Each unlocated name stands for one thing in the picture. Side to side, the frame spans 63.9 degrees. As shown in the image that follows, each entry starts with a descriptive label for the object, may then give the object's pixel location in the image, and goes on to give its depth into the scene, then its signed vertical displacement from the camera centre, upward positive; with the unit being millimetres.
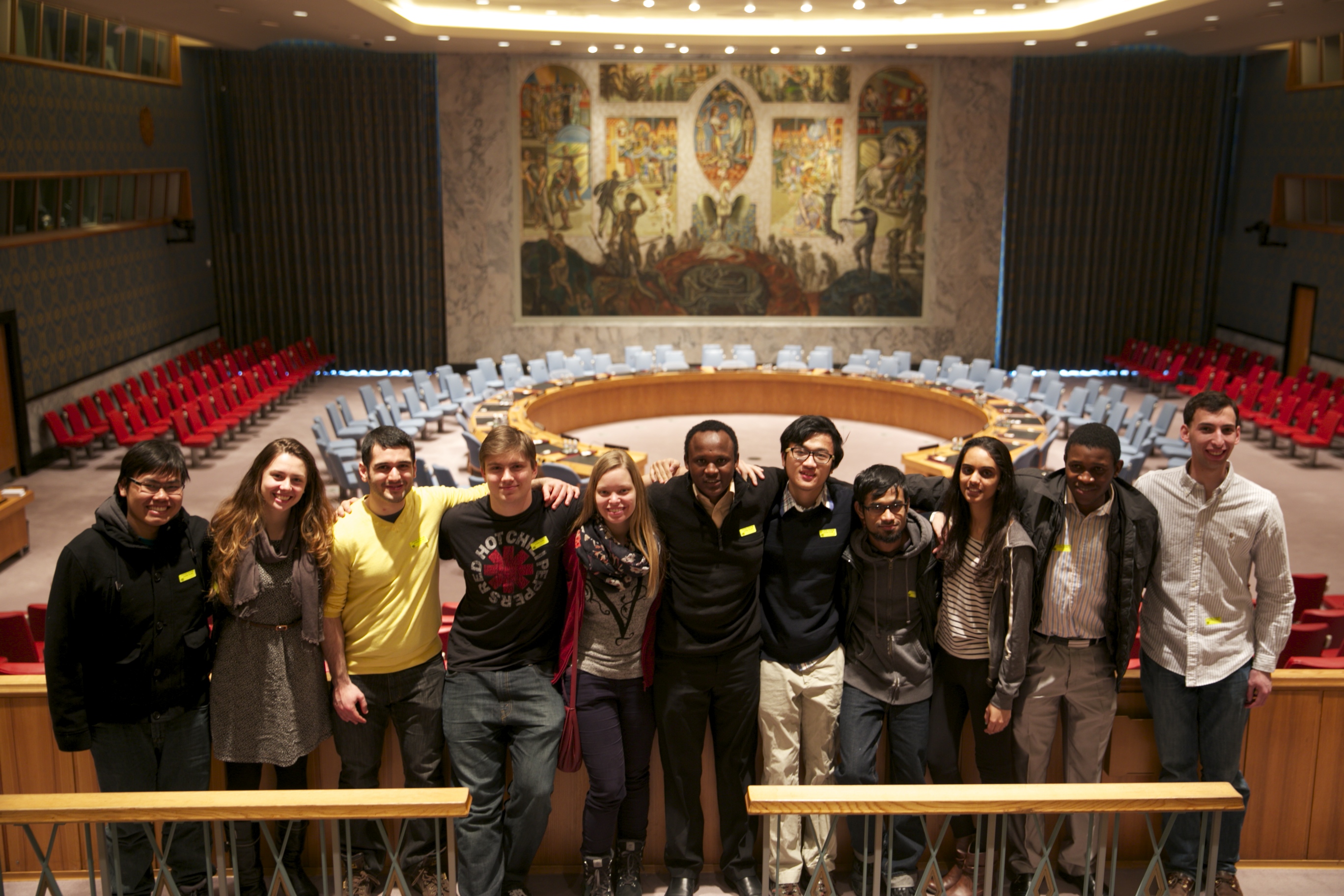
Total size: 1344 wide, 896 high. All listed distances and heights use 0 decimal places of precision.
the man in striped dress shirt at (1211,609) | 3816 -1239
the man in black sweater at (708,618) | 3842 -1303
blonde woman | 3795 -1431
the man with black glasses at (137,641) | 3482 -1301
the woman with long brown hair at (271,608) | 3631 -1225
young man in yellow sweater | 3750 -1346
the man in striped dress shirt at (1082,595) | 3781 -1180
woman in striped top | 3748 -1267
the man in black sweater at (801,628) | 3885 -1351
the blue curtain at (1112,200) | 18969 +993
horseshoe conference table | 13508 -2103
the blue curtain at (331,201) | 18469 +717
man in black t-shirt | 3816 -1533
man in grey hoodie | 3814 -1424
